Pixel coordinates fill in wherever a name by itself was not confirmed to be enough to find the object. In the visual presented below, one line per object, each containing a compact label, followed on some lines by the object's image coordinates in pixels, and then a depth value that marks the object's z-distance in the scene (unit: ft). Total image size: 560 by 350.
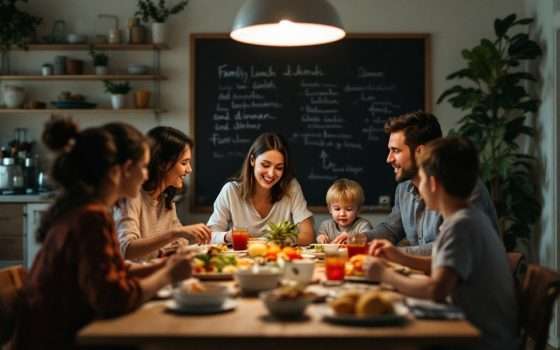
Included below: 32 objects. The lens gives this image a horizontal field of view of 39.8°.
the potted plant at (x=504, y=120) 15.75
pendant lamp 9.77
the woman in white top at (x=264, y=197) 13.03
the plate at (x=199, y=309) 6.32
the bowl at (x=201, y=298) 6.35
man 11.28
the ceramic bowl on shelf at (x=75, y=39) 17.53
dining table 5.56
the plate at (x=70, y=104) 17.44
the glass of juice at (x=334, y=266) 8.14
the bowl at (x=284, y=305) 6.07
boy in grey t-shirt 6.81
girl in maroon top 6.26
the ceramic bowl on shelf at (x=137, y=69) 17.52
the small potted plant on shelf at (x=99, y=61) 17.48
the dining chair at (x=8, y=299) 7.49
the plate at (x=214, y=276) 8.16
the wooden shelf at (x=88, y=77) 17.38
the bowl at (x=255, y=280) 7.19
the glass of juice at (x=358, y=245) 9.12
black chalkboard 17.81
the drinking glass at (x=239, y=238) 10.73
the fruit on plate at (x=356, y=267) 8.32
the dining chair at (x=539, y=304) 7.41
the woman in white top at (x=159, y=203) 10.22
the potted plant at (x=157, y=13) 17.38
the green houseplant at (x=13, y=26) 17.03
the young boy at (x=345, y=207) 13.20
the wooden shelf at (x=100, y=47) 17.48
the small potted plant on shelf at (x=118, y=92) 17.42
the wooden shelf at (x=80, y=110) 17.43
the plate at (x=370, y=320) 5.86
